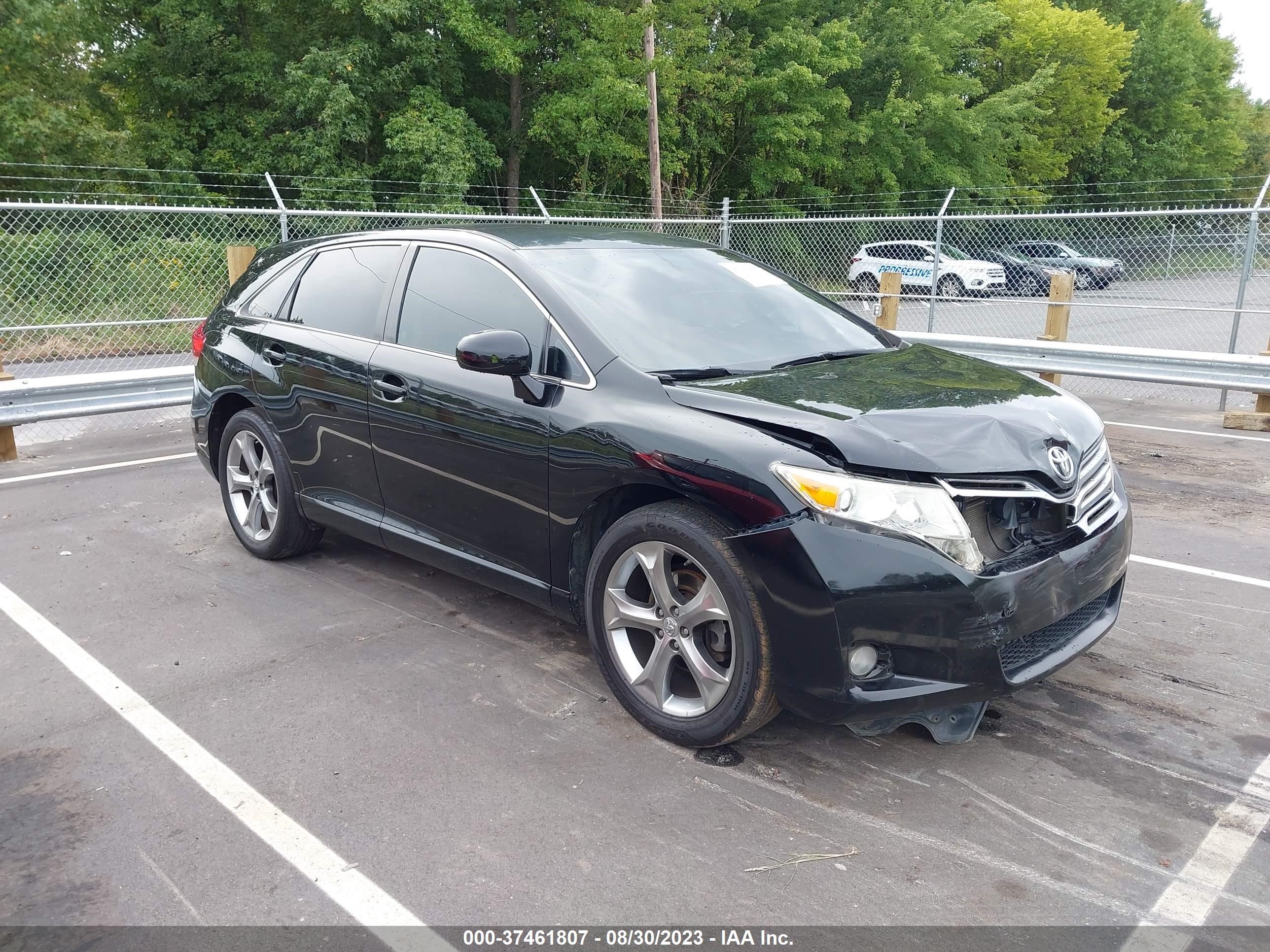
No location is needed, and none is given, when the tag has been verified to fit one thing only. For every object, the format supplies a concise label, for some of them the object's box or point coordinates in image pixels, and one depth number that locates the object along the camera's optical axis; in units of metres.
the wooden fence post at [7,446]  7.60
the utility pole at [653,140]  21.48
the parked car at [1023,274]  20.64
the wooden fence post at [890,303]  10.73
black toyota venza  2.82
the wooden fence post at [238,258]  9.03
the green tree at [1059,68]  39.31
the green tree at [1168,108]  45.44
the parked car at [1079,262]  18.73
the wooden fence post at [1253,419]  8.20
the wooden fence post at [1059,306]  10.05
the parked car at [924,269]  16.86
